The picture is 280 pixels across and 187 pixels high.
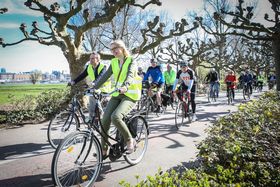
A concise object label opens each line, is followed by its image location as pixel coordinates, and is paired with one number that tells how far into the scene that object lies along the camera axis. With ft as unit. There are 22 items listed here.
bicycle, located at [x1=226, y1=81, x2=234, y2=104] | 51.43
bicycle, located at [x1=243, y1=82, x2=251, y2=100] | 59.55
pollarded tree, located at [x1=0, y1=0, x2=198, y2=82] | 37.78
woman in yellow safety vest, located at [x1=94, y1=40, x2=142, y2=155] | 13.34
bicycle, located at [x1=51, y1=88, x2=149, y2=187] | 10.77
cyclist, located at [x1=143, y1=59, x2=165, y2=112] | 34.86
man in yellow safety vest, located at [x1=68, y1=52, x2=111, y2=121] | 20.88
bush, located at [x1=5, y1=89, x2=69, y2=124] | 31.17
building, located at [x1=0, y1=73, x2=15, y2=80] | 536.95
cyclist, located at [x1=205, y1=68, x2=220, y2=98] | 56.77
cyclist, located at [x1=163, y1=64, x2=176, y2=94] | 43.52
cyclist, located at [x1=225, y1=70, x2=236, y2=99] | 52.10
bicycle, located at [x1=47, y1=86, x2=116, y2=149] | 19.03
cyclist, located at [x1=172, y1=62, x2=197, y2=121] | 27.71
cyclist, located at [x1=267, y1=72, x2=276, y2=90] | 95.61
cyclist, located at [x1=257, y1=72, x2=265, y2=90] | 100.32
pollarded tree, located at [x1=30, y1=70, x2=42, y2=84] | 261.85
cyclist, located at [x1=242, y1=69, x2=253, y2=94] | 58.65
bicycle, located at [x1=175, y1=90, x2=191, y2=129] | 27.48
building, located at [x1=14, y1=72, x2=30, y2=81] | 549.54
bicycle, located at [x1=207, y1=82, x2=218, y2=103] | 56.53
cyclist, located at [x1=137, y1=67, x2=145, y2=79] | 49.89
